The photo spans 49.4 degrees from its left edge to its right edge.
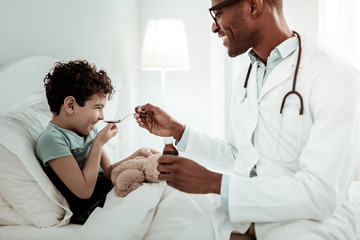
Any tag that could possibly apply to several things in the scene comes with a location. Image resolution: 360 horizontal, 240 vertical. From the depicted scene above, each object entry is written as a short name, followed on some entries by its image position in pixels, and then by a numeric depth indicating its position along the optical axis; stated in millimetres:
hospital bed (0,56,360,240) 1189
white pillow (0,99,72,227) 1262
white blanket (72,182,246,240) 1173
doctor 1049
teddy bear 1419
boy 1385
